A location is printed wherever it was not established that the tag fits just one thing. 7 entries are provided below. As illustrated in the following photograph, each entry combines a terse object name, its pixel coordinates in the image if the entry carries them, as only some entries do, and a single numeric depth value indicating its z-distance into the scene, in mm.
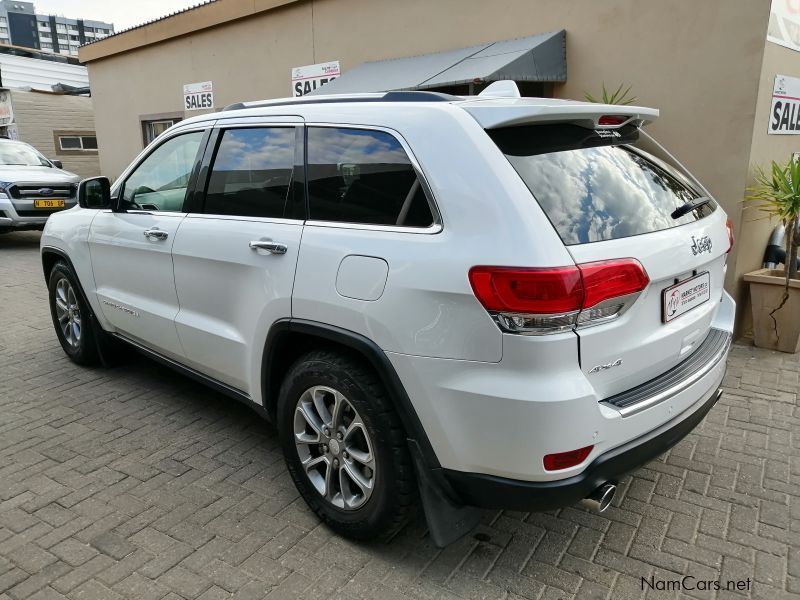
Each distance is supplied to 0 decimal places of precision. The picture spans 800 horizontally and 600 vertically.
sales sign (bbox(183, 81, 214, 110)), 11281
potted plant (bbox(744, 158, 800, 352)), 4895
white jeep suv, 2049
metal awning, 6074
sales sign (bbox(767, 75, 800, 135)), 5371
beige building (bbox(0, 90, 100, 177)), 19031
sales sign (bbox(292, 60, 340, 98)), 8922
